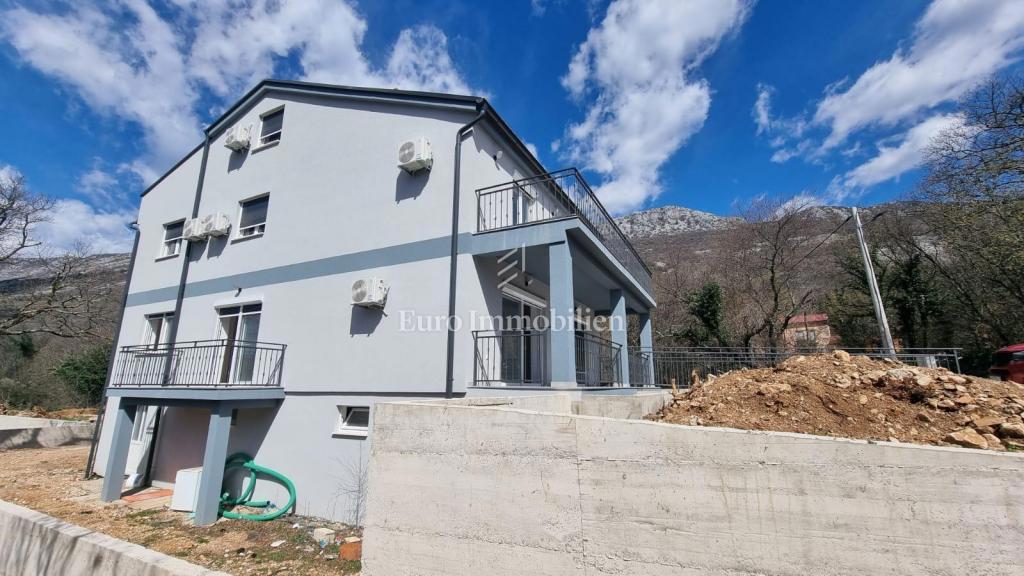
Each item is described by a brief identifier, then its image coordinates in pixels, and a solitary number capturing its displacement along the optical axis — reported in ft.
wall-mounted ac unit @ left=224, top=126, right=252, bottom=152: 33.99
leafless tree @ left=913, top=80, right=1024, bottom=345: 43.73
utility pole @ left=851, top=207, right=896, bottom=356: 39.39
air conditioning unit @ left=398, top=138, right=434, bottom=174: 24.89
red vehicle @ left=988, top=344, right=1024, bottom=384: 34.22
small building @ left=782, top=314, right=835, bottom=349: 62.64
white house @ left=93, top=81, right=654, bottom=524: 23.38
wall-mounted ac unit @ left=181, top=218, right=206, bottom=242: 33.22
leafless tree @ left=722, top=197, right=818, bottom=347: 59.98
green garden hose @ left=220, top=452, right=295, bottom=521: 23.99
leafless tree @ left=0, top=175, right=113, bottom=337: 61.72
